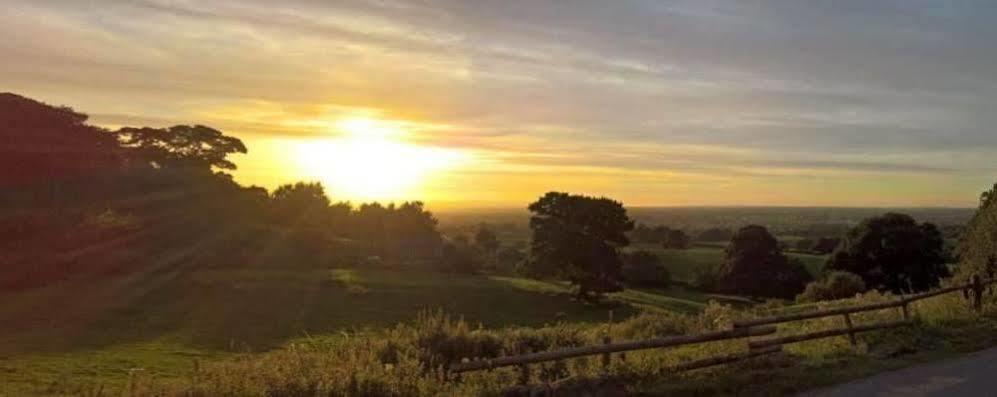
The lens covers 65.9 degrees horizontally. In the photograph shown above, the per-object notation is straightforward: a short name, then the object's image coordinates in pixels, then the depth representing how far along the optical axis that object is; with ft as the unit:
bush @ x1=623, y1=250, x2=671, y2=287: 286.87
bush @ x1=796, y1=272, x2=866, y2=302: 179.32
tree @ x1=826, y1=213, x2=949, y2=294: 217.15
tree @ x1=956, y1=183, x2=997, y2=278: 88.63
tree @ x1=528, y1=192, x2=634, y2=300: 225.97
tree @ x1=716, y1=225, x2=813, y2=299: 258.16
